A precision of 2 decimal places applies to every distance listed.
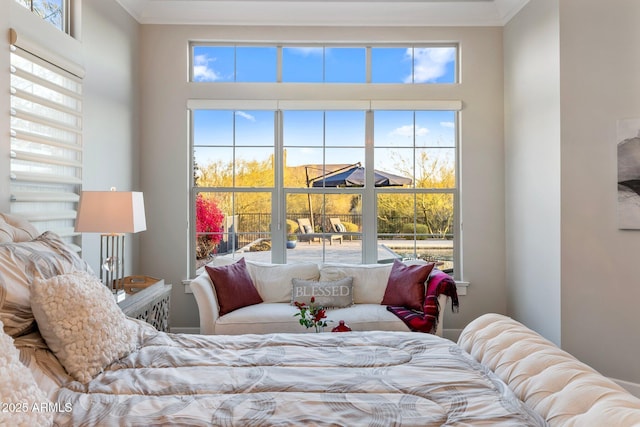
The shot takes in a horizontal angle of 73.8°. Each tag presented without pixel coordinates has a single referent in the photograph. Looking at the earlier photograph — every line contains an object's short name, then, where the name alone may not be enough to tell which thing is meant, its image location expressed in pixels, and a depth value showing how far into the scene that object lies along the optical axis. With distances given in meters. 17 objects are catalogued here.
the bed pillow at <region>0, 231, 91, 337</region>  1.39
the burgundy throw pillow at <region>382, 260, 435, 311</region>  3.56
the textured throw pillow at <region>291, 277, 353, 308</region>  3.66
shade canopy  4.34
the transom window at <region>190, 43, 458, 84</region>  4.30
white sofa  3.36
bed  1.12
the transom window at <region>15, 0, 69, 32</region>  2.73
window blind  2.46
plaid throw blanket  3.34
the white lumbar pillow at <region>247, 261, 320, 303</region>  3.84
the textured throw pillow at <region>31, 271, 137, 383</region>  1.40
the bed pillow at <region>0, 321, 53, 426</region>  0.96
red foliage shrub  4.32
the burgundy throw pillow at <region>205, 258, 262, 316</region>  3.53
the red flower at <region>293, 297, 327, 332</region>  2.75
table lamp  2.61
